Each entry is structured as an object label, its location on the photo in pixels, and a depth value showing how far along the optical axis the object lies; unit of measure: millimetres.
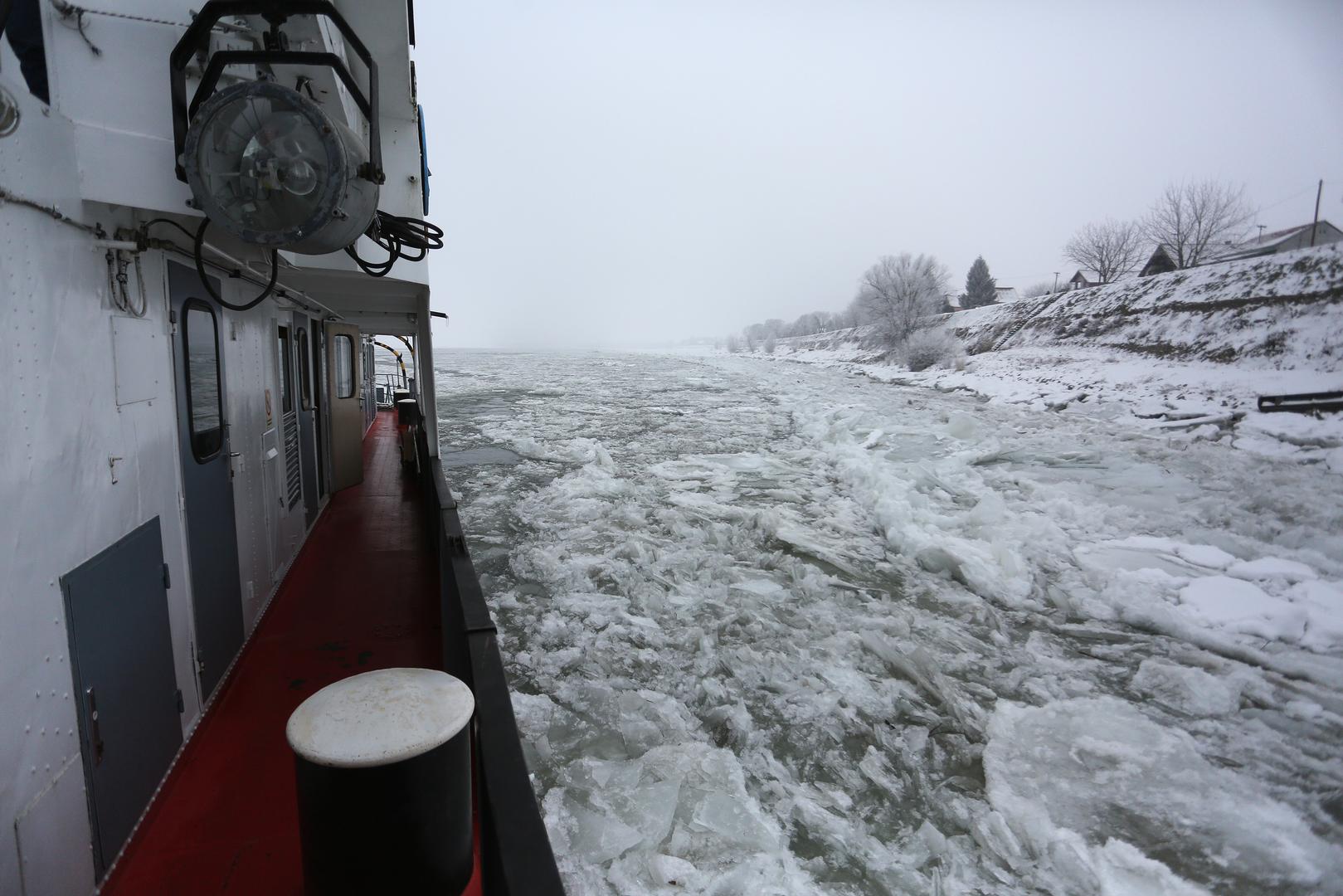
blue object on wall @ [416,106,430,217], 5449
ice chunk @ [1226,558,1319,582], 8664
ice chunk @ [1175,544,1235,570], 8922
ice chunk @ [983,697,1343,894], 4184
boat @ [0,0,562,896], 1949
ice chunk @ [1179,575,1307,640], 7391
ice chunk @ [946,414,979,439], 16391
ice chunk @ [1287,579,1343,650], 7211
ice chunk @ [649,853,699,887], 3752
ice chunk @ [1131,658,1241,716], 5938
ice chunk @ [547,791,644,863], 3979
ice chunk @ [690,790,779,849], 4141
